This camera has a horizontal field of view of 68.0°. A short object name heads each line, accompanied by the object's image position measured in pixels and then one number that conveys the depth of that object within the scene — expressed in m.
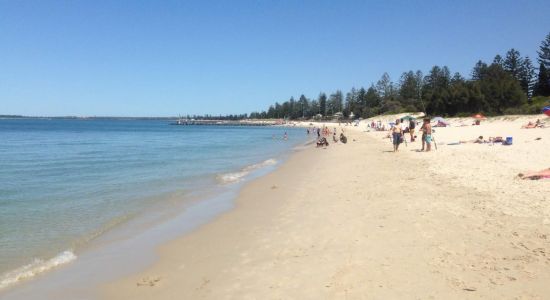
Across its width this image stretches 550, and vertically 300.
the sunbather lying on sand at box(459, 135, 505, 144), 23.07
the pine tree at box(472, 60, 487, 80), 104.61
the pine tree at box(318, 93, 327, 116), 190.00
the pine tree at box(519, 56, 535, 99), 90.46
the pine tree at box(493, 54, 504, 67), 96.27
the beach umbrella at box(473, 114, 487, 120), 53.25
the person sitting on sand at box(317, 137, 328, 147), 37.50
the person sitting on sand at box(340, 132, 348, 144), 39.49
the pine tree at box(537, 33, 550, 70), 80.75
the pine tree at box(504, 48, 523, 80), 92.48
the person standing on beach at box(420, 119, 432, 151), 22.37
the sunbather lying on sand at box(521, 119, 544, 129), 31.06
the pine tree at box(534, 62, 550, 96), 78.00
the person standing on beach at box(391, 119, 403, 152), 24.67
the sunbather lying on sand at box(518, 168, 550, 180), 10.96
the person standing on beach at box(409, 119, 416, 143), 29.44
